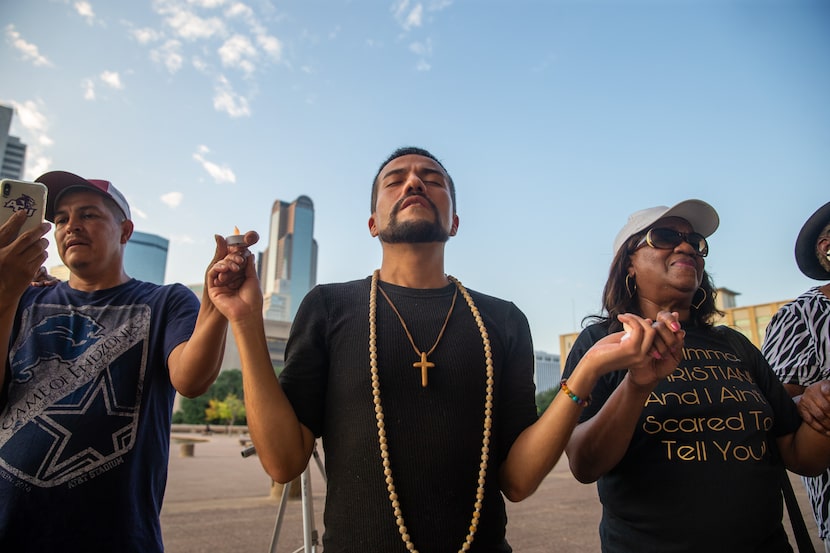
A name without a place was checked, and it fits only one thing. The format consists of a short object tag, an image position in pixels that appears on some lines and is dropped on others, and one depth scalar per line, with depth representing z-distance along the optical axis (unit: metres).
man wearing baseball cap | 1.87
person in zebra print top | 2.66
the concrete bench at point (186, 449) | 20.11
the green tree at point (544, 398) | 59.50
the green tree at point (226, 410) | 50.88
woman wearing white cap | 1.91
